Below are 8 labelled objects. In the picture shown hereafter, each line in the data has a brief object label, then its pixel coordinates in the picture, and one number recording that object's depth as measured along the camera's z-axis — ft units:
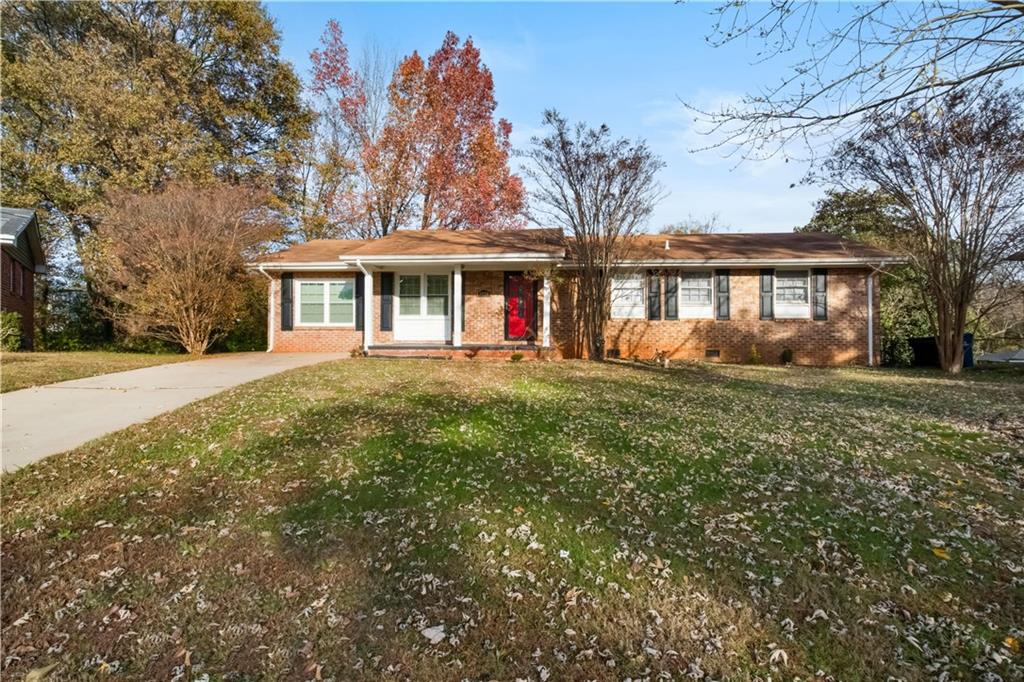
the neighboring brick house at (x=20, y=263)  52.20
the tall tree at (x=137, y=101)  62.23
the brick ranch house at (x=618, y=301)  45.47
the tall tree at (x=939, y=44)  12.00
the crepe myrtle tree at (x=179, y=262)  43.42
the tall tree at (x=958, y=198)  35.88
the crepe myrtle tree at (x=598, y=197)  39.22
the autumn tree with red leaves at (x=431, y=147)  76.84
